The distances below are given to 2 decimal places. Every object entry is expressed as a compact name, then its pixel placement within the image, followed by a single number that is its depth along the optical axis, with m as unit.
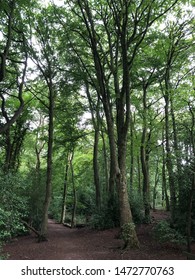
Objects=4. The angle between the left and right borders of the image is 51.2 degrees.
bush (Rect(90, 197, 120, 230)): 11.08
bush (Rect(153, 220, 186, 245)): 6.62
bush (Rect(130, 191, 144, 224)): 11.09
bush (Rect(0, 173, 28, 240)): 6.68
